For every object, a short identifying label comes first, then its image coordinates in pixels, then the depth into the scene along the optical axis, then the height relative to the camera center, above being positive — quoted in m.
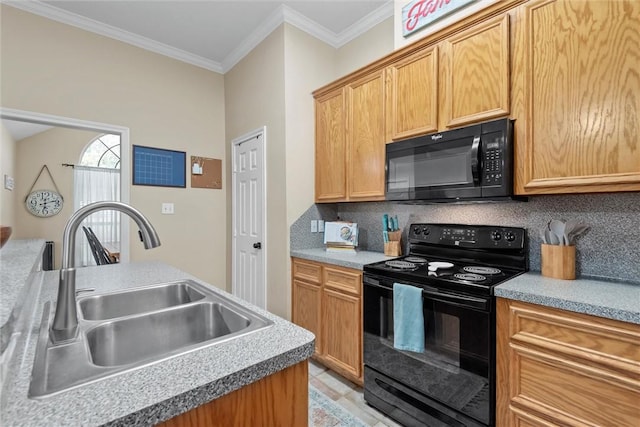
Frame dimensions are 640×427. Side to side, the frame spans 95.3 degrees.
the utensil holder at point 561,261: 1.48 -0.27
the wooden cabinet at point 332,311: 2.04 -0.78
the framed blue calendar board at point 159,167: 3.05 +0.49
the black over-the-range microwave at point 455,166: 1.60 +0.27
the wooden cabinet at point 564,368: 1.07 -0.65
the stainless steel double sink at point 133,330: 0.62 -0.36
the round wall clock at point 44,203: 2.90 +0.11
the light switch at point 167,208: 3.20 +0.04
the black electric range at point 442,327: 1.40 -0.64
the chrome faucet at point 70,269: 0.79 -0.16
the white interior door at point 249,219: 2.94 -0.08
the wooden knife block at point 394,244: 2.30 -0.28
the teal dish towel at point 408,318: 1.59 -0.61
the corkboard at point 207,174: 3.43 +0.46
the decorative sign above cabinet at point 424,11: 1.95 +1.39
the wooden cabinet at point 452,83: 1.64 +0.80
